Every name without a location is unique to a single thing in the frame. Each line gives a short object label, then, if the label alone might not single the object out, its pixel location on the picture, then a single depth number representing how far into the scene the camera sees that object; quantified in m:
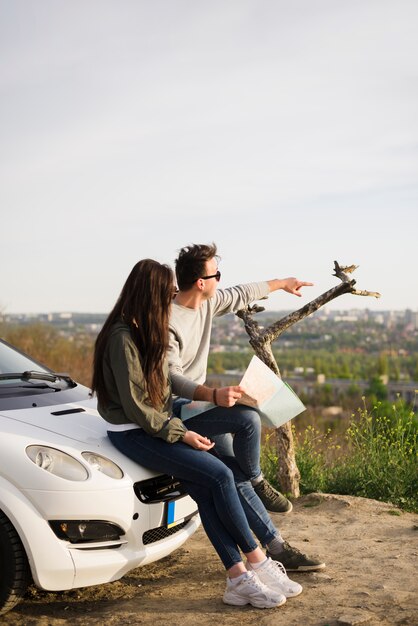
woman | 4.10
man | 4.43
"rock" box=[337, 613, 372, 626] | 3.79
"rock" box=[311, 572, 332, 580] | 4.52
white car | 3.82
